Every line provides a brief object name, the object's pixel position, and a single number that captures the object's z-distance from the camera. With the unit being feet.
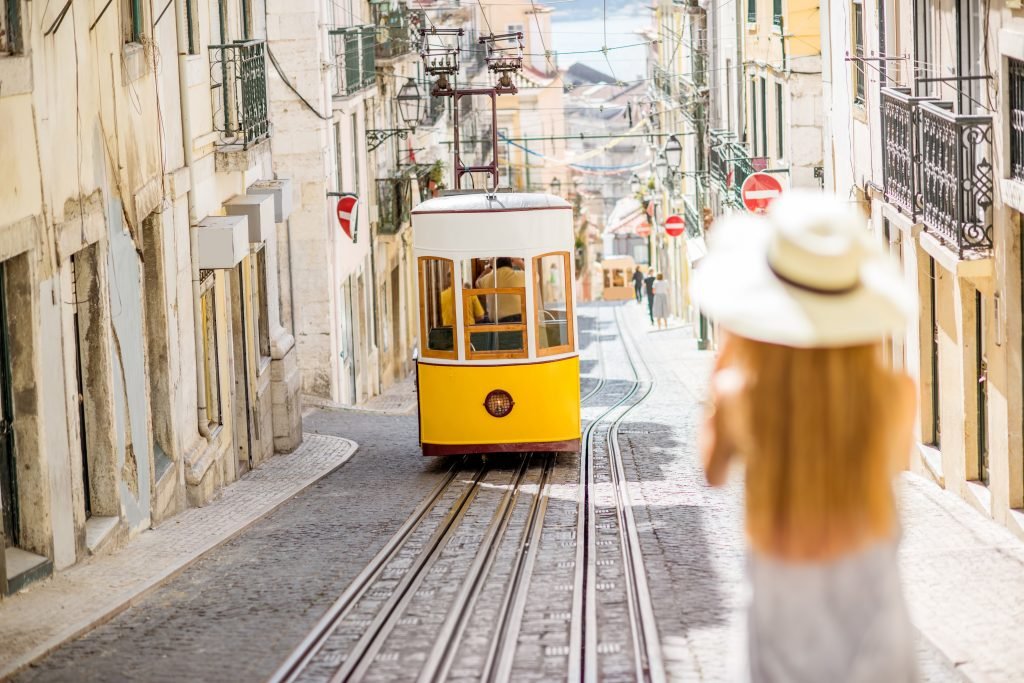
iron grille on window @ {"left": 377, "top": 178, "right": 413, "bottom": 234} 102.37
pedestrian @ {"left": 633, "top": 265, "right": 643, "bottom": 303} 174.16
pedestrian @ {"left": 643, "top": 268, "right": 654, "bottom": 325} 146.61
